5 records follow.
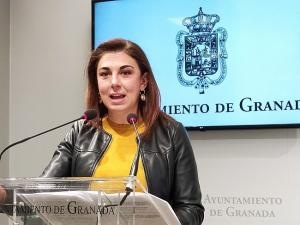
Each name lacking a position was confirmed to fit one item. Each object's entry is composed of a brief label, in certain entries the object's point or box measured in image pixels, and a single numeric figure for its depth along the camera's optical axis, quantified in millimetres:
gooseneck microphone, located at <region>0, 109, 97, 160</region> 2596
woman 2773
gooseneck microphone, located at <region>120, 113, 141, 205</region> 2297
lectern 2306
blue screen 3411
